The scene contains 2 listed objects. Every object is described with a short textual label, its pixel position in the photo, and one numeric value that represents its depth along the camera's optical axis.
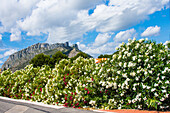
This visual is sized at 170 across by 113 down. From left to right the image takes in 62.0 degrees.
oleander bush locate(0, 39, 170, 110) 4.83
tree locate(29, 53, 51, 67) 54.37
